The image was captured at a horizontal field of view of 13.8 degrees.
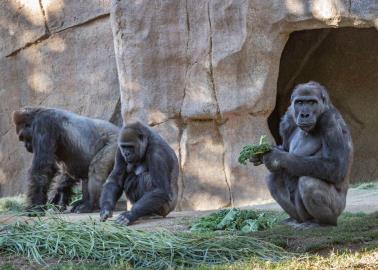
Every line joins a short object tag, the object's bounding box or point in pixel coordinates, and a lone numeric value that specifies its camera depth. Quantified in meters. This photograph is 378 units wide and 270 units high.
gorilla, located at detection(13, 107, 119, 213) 18.16
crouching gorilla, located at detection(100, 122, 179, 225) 14.85
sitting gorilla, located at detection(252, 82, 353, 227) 11.94
